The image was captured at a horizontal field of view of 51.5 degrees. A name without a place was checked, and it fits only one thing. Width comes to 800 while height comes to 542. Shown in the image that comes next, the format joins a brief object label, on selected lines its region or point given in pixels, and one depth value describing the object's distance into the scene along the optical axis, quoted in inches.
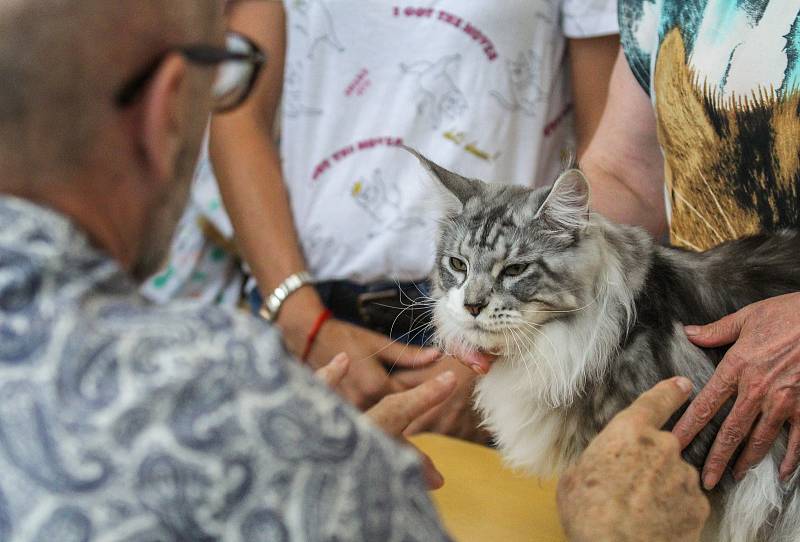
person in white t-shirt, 68.9
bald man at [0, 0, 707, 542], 21.6
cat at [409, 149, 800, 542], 43.8
